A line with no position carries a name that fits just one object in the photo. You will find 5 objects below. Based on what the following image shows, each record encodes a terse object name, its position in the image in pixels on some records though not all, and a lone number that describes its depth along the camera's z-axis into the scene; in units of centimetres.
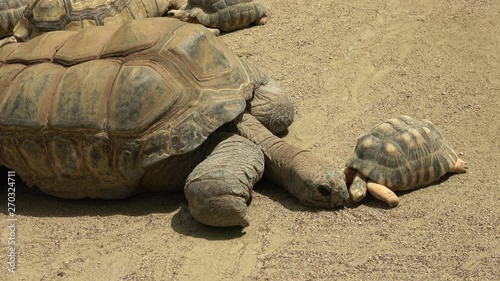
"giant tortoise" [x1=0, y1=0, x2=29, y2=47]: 829
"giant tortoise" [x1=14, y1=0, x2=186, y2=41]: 691
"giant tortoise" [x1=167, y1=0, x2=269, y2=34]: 726
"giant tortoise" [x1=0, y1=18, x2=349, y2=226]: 429
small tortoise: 432
